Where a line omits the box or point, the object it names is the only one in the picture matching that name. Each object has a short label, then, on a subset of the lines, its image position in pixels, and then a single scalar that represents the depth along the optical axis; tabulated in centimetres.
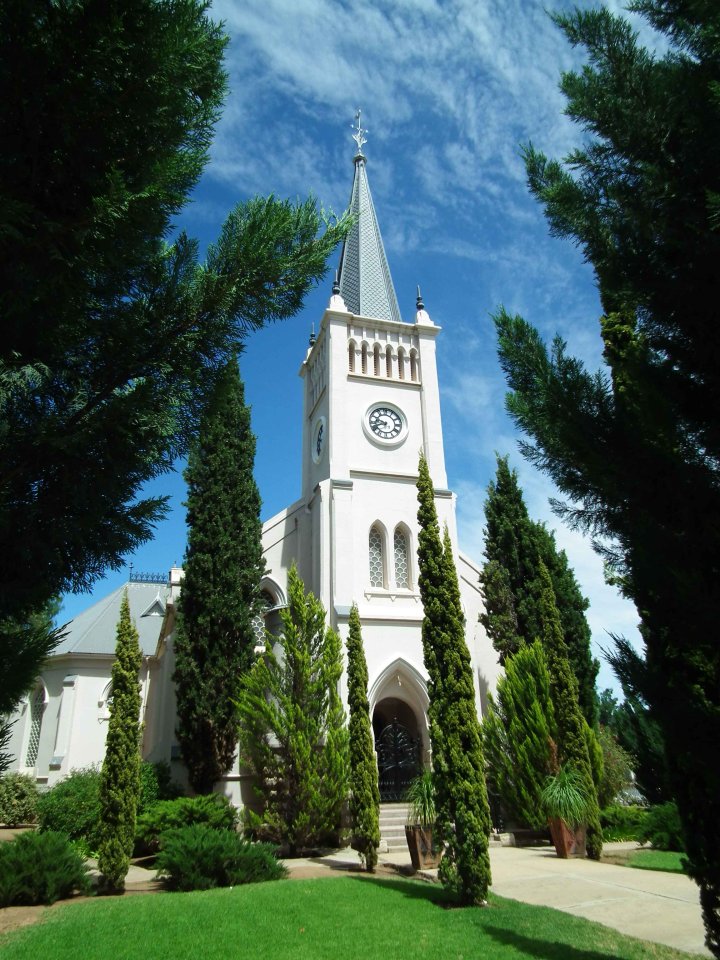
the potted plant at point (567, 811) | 1391
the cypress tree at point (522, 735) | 1650
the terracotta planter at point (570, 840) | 1409
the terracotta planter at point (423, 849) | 1281
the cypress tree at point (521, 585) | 2084
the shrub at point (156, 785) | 1722
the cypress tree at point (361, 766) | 1263
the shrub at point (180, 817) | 1461
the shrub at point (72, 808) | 1678
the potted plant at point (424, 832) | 1283
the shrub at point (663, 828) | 1473
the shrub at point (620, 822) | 1705
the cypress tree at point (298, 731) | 1552
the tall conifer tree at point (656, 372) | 414
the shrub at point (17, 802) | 2159
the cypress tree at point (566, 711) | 1482
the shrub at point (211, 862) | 1104
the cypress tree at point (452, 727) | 970
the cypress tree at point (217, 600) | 1770
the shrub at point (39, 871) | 1021
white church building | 2067
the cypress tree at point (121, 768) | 1129
